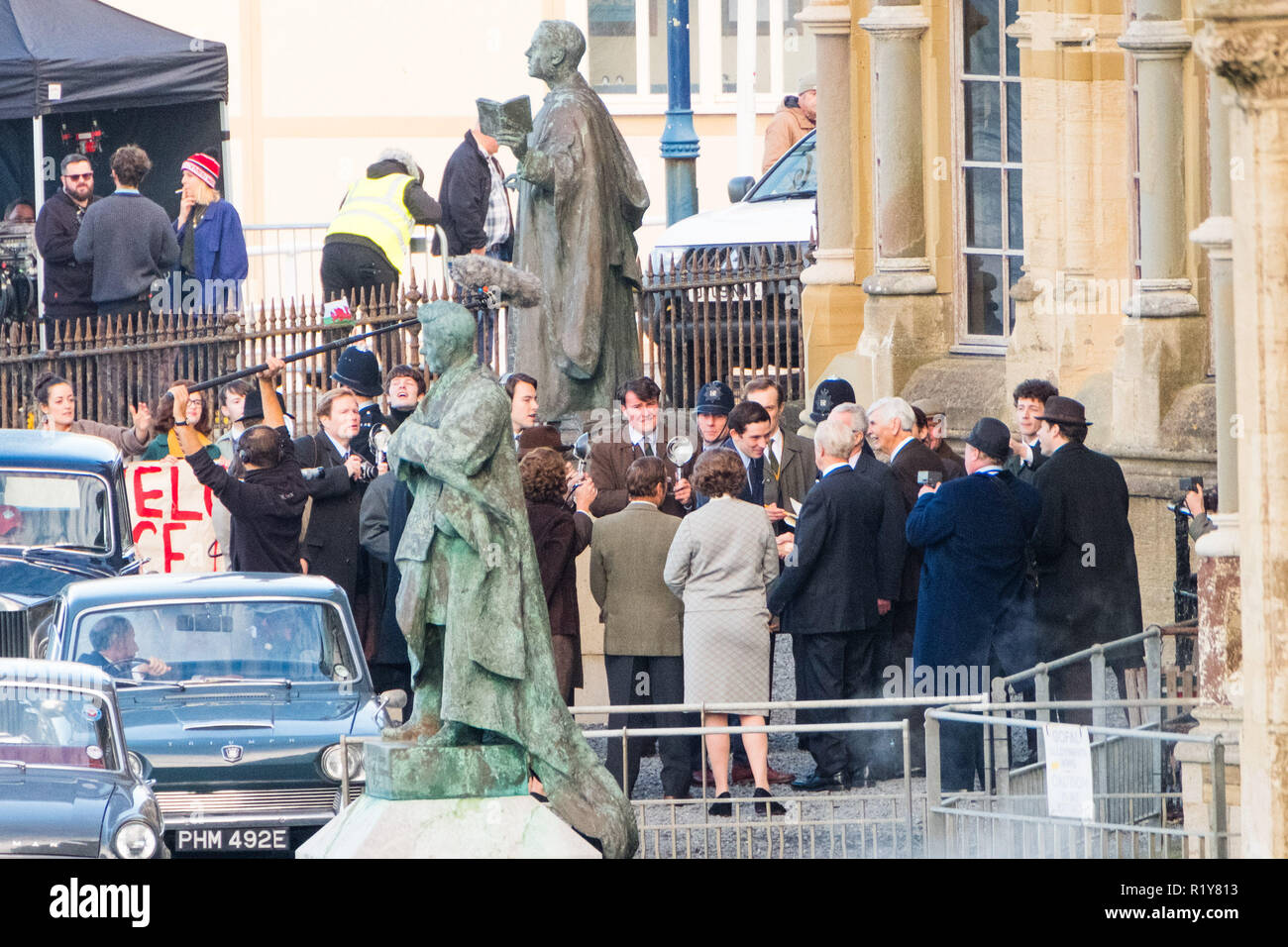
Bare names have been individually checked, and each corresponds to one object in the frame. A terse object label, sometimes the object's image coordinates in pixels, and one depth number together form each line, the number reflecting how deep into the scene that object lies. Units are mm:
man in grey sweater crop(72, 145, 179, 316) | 19406
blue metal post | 27812
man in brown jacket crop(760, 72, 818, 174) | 25031
